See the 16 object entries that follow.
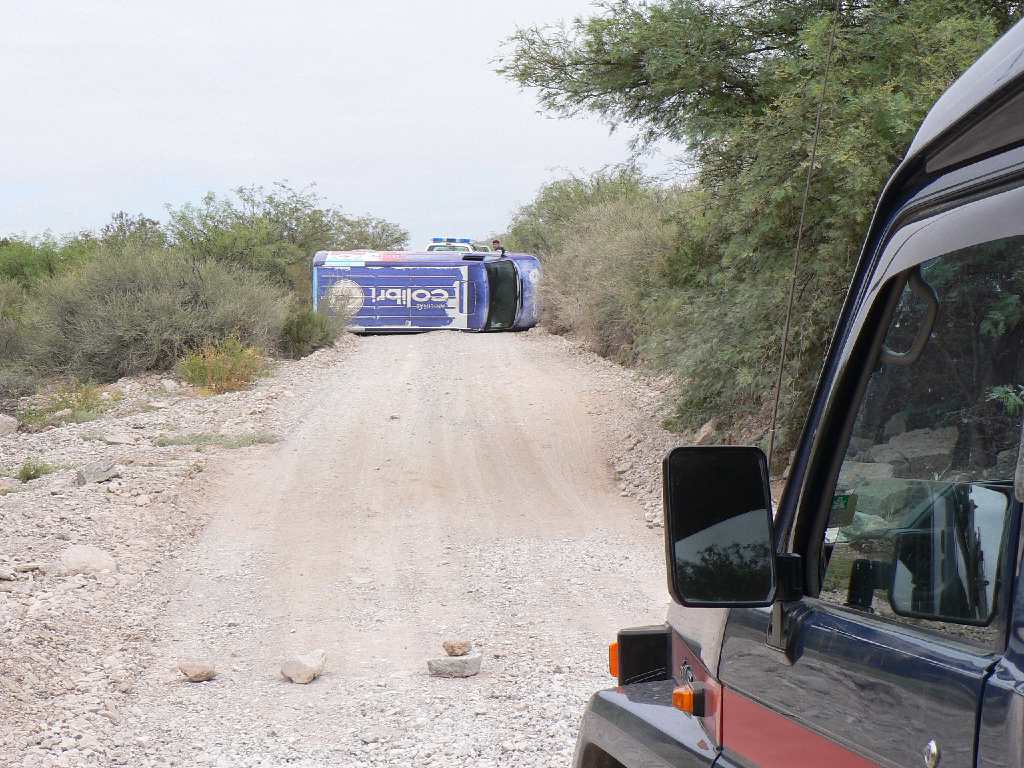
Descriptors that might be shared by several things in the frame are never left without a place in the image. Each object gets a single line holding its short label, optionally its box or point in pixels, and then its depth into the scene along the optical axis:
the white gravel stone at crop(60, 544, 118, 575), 8.70
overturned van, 30.69
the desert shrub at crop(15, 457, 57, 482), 12.95
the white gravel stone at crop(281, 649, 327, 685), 6.49
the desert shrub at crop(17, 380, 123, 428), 17.77
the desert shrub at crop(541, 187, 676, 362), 18.55
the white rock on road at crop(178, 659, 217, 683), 6.55
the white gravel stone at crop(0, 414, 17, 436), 18.31
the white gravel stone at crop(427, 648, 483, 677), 6.51
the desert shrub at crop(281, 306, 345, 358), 24.77
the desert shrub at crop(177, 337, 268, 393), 19.11
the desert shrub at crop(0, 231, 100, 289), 32.47
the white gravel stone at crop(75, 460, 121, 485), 11.77
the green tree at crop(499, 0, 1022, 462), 8.89
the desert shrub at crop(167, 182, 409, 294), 30.09
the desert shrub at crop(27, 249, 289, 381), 21.67
